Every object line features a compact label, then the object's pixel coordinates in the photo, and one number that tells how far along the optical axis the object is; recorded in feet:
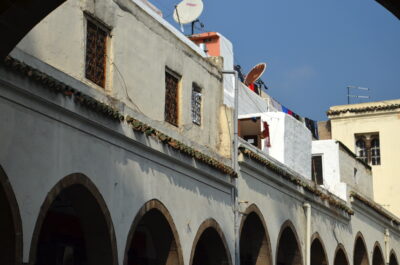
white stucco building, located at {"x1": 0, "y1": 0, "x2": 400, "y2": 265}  38.86
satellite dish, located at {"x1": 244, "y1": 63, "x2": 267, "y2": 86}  91.86
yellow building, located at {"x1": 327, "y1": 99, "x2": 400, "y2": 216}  129.18
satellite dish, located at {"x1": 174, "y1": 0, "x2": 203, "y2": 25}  73.36
